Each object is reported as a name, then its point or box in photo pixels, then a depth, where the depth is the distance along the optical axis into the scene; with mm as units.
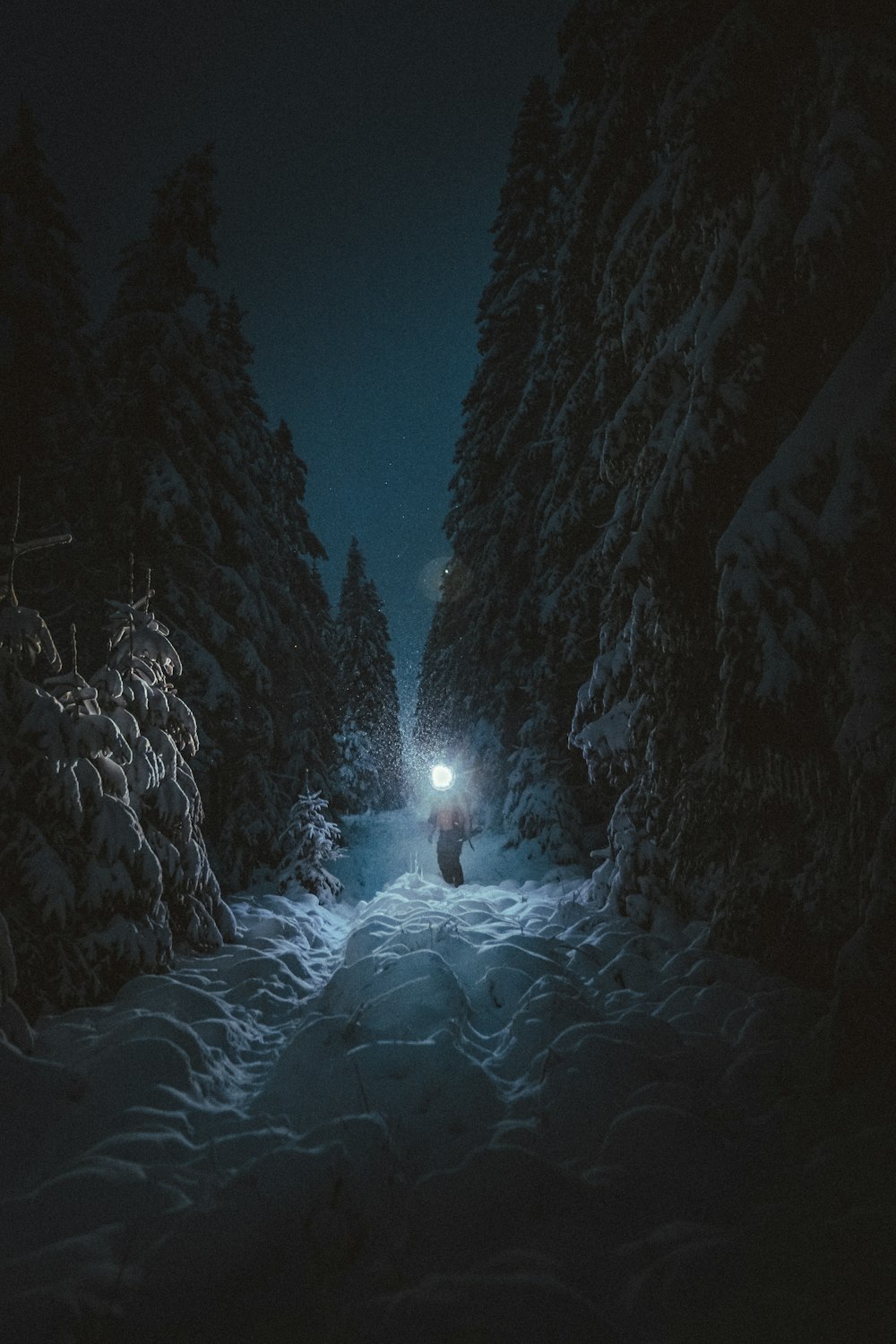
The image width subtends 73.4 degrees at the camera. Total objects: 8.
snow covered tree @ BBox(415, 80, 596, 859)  12250
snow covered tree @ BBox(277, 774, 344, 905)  10805
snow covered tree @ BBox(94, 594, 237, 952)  6418
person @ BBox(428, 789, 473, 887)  11508
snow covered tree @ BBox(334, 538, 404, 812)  29047
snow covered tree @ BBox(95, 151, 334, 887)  9695
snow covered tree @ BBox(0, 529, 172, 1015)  5094
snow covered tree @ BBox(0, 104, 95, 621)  9523
